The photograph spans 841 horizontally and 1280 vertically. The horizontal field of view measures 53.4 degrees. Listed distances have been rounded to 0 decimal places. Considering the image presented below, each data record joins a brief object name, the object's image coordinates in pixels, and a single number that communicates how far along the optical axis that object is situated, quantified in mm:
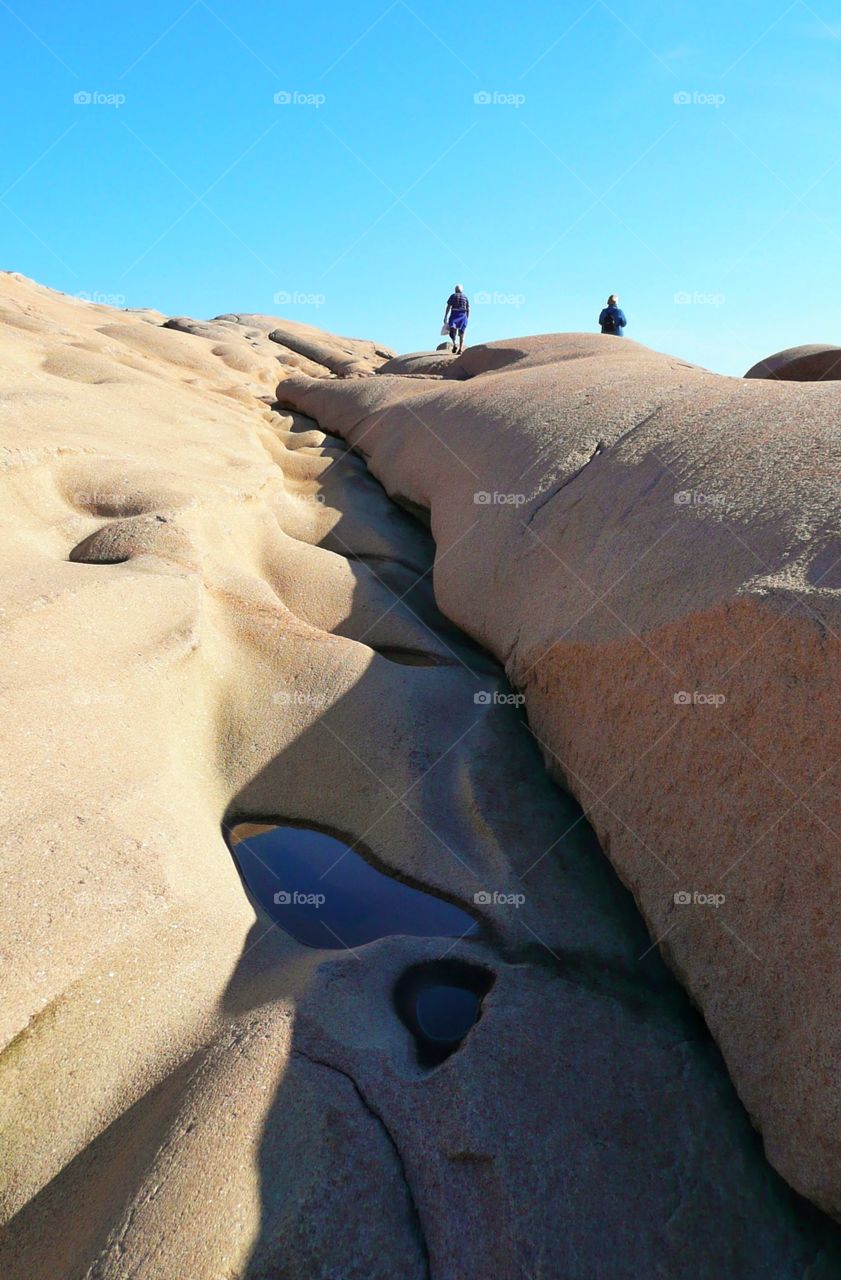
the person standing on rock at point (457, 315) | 11516
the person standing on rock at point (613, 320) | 9531
